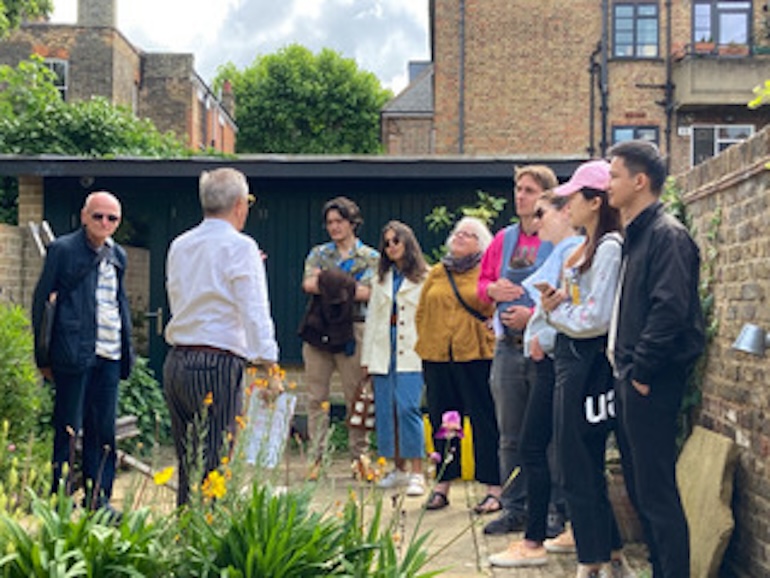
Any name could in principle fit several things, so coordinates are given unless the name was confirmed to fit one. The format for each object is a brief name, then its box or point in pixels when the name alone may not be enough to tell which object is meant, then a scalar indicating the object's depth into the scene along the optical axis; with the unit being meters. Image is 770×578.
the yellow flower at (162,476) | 3.71
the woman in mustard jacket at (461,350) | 7.50
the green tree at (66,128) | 17.83
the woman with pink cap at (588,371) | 5.10
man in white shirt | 5.30
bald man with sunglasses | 6.45
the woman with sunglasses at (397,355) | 8.34
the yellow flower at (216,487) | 3.76
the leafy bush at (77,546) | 3.56
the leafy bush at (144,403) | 10.59
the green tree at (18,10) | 20.47
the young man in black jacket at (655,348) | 4.50
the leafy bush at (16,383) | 7.26
